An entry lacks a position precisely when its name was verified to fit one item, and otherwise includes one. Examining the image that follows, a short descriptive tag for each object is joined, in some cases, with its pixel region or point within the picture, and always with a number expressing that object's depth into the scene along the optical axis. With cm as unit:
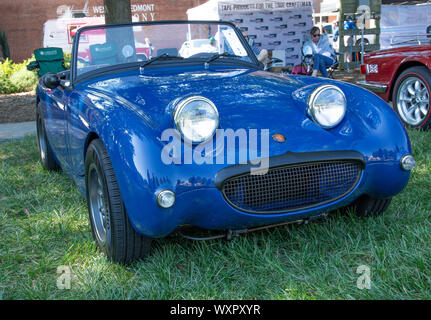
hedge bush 1230
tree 704
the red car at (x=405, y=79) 510
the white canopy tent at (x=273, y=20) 1245
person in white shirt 954
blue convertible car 212
